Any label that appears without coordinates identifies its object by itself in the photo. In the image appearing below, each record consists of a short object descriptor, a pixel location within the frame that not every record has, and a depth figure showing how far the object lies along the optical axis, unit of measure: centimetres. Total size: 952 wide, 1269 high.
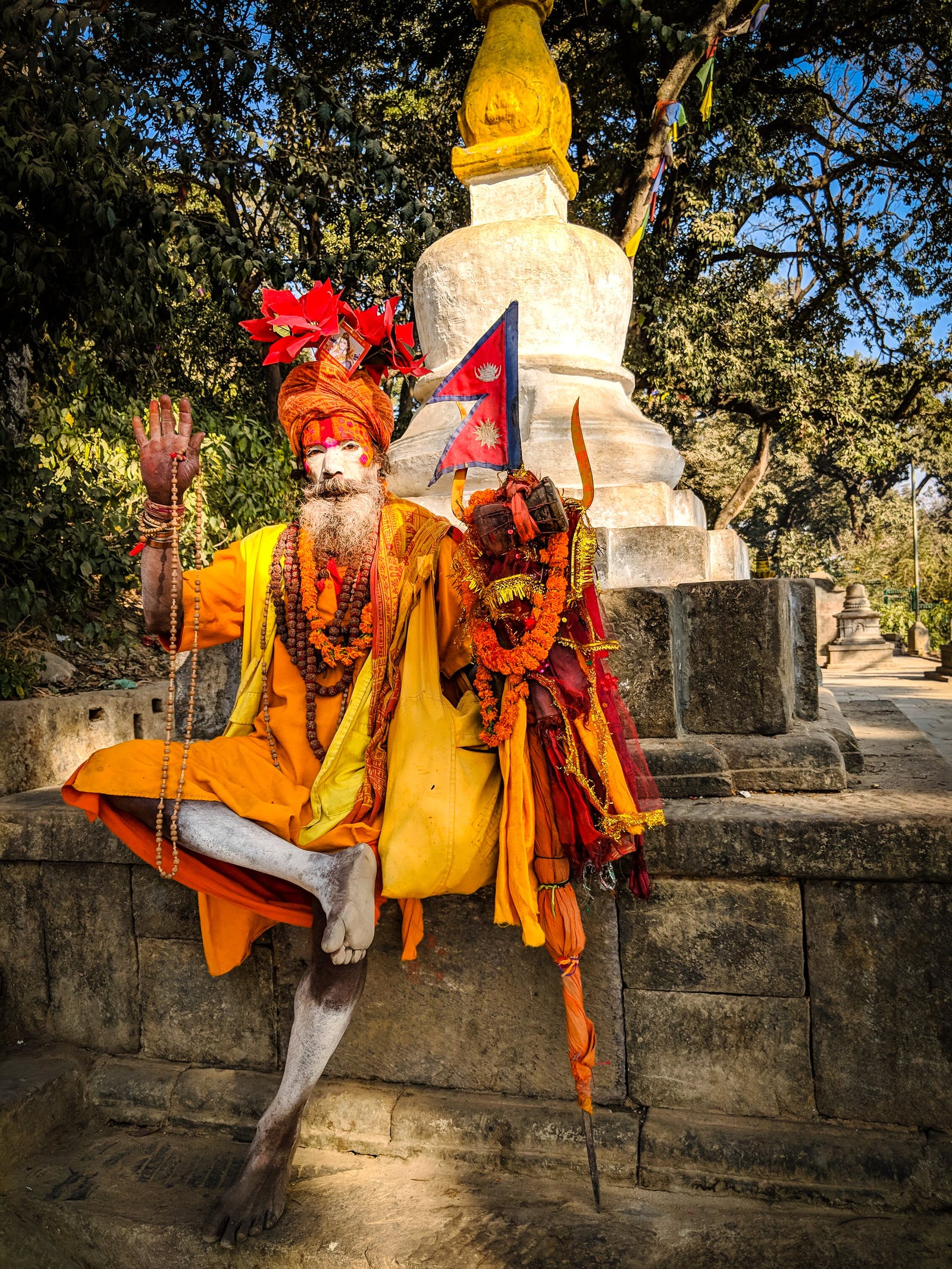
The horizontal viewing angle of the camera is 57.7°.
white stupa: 329
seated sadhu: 209
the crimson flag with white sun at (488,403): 213
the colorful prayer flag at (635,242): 1040
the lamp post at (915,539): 2417
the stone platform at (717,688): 262
